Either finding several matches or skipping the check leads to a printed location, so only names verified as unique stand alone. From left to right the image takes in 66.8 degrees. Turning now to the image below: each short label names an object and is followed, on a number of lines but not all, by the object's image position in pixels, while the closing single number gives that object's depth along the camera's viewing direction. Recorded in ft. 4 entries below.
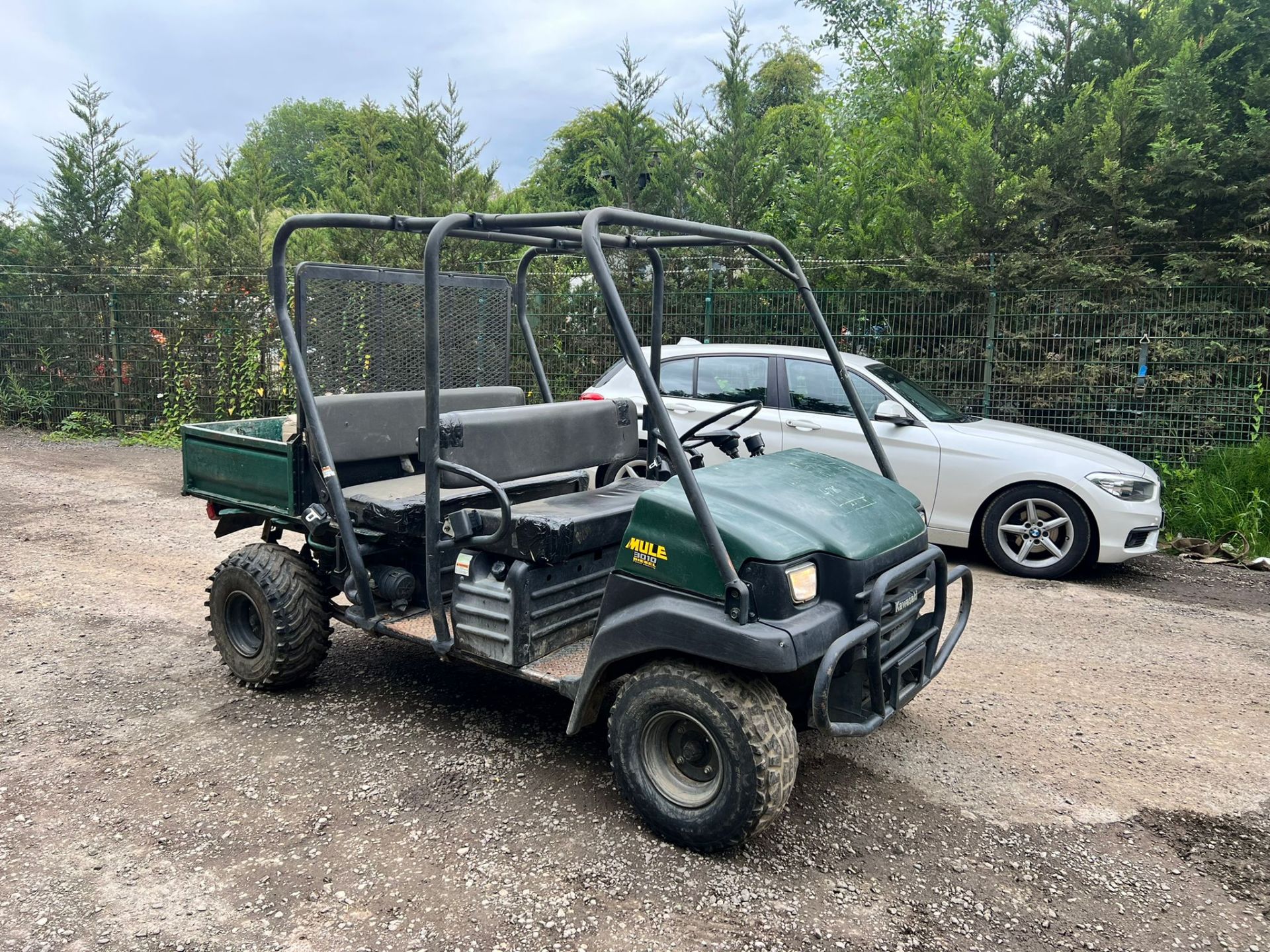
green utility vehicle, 10.14
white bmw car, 22.54
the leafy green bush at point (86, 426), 45.47
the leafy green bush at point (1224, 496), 26.27
